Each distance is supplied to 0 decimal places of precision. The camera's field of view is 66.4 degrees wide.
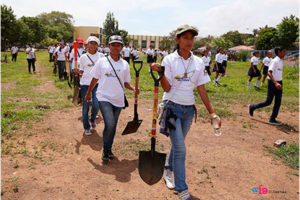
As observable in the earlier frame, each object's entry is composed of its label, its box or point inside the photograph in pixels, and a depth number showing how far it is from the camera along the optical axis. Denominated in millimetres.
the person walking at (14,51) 21516
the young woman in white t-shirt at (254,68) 11830
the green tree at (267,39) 45712
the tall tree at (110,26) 63312
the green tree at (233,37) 60625
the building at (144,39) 123388
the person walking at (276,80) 6204
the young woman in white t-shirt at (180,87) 2846
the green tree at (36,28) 50250
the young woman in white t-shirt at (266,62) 12398
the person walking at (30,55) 13992
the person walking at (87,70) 4977
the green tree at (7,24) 36250
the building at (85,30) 99775
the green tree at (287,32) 41969
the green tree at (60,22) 82775
